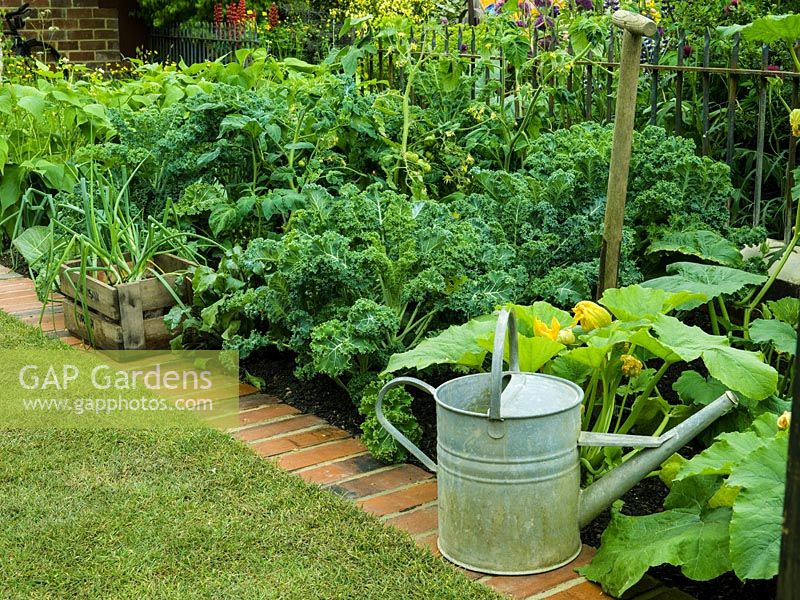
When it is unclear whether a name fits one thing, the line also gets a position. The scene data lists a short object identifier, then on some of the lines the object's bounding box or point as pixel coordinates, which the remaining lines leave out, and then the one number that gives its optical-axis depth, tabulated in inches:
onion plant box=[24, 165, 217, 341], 181.0
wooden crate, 175.2
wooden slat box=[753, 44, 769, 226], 166.6
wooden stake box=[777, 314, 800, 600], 44.6
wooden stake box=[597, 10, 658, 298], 126.6
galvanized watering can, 102.0
